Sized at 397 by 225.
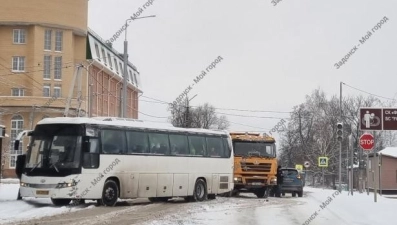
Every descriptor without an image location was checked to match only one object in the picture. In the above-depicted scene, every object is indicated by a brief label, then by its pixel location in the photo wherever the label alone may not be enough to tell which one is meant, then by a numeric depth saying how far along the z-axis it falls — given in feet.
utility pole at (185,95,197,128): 188.57
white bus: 71.15
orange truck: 106.93
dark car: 125.29
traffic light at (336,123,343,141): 110.11
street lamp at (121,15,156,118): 114.93
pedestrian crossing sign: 159.63
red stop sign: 91.97
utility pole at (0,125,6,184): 81.96
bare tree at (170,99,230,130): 235.81
